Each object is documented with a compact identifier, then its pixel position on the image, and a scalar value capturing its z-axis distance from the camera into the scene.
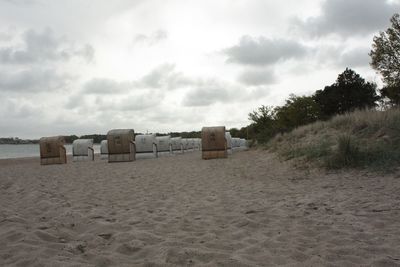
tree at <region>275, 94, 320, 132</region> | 45.69
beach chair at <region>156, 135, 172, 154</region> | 27.49
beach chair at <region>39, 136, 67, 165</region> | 24.02
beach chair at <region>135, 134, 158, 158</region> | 25.39
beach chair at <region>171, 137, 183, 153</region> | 31.72
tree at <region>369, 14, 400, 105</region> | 30.77
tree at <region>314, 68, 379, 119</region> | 42.44
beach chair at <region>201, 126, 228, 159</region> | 21.91
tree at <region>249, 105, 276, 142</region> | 42.88
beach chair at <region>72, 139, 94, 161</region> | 27.02
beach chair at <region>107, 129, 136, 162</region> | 22.41
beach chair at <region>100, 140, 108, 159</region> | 27.70
